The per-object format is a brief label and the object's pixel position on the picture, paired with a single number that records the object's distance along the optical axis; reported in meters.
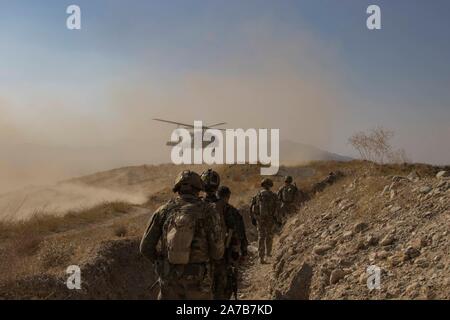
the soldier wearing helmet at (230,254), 7.12
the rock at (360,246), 8.40
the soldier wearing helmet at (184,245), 5.40
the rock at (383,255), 7.68
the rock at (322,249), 9.39
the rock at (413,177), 11.20
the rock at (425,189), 9.54
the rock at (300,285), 8.79
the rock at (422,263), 6.83
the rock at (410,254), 7.27
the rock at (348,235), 9.28
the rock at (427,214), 8.51
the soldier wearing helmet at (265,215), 13.18
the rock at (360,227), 9.33
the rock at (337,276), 7.88
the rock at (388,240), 8.05
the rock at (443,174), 12.22
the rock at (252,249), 14.80
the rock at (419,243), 7.41
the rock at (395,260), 7.28
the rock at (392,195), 10.17
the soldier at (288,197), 16.64
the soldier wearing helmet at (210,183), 7.58
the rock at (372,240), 8.37
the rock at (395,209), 9.37
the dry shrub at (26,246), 12.86
